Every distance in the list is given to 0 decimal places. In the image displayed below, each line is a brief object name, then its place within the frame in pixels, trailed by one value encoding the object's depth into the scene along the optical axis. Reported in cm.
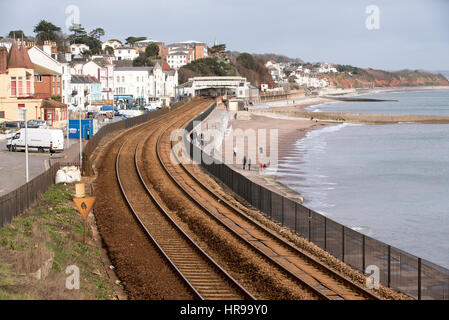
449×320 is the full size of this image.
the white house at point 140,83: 13200
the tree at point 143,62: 17802
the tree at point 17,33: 17162
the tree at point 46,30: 18125
